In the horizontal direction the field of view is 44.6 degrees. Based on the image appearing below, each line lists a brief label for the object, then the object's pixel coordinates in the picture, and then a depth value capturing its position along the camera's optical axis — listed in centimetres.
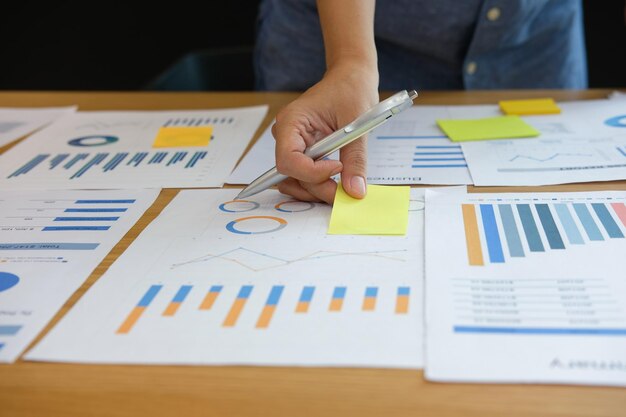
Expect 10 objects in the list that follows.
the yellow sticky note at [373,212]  70
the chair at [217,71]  174
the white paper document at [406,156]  85
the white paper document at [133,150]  91
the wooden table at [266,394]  47
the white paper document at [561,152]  82
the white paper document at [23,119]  113
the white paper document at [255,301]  53
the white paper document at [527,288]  50
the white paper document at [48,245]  60
